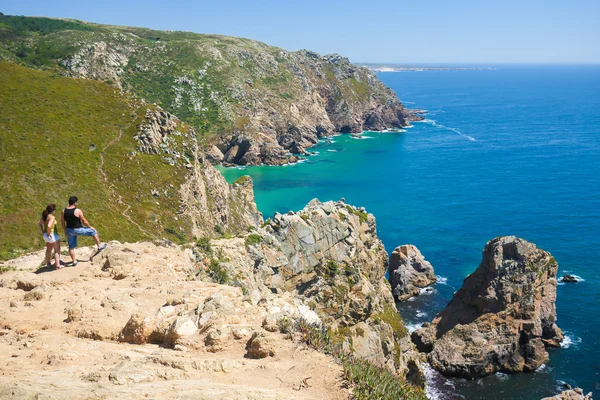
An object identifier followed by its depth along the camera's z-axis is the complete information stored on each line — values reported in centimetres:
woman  1989
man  2016
